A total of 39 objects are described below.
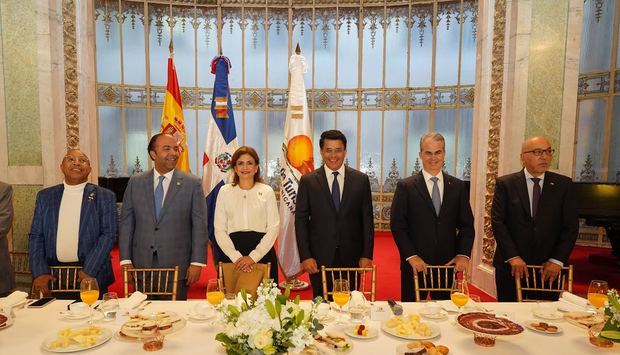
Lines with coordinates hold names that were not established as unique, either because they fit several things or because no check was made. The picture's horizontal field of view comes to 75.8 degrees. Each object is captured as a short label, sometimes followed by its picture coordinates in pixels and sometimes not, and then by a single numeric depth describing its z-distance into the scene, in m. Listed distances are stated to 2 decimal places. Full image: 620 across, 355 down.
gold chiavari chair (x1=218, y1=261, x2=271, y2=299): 2.64
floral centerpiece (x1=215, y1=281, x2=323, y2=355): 1.25
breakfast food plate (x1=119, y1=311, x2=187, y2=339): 1.68
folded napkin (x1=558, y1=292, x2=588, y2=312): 2.13
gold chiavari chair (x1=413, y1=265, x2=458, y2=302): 2.55
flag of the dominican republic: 4.89
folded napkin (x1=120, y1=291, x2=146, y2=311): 2.01
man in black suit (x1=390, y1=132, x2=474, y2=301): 2.87
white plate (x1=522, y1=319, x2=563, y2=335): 1.81
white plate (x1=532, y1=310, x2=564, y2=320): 1.98
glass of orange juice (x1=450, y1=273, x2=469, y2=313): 1.95
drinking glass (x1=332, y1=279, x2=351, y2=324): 1.93
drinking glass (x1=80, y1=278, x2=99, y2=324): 1.89
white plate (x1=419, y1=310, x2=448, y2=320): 1.99
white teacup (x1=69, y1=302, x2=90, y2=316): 1.97
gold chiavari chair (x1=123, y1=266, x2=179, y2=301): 2.48
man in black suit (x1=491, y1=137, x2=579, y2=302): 2.92
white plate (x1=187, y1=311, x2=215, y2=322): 1.94
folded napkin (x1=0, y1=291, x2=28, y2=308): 2.03
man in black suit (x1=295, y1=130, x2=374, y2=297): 3.01
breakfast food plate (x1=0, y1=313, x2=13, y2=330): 1.80
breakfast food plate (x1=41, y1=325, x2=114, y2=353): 1.60
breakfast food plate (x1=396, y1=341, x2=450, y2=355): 1.56
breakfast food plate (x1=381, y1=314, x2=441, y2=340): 1.76
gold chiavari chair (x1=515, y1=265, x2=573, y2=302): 2.50
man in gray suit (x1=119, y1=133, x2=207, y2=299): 2.92
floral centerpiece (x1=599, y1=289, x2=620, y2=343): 1.40
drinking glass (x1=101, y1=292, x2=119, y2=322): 1.95
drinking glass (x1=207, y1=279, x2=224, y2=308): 1.95
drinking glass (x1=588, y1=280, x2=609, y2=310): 1.94
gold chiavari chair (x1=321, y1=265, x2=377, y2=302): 2.42
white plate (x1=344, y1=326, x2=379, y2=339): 1.75
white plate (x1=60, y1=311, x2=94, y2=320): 1.95
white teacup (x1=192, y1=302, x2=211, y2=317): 1.96
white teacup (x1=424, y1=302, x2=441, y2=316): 2.00
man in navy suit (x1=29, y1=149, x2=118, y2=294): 2.96
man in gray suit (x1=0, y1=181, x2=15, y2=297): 3.16
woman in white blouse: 2.97
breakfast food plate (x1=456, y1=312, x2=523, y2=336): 1.65
